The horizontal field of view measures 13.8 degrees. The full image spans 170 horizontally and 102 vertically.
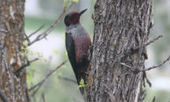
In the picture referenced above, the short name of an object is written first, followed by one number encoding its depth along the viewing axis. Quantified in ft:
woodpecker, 33.65
